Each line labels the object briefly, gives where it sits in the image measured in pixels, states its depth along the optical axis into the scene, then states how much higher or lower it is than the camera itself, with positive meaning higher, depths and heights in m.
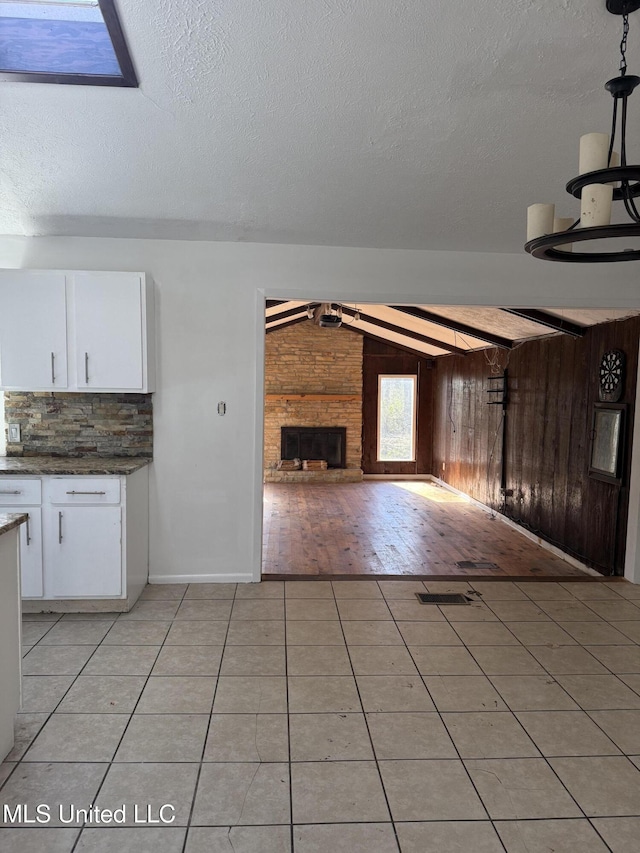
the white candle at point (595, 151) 1.47 +0.65
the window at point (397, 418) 10.39 -0.38
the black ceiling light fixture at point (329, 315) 7.32 +1.04
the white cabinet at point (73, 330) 3.48 +0.38
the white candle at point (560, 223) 1.80 +0.56
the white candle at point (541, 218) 1.67 +0.53
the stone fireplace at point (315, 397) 9.91 -0.01
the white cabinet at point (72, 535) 3.33 -0.84
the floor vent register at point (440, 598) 3.73 -1.32
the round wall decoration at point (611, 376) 4.53 +0.21
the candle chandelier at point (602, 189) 1.42 +0.56
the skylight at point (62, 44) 1.86 +1.19
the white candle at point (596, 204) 1.45 +0.50
